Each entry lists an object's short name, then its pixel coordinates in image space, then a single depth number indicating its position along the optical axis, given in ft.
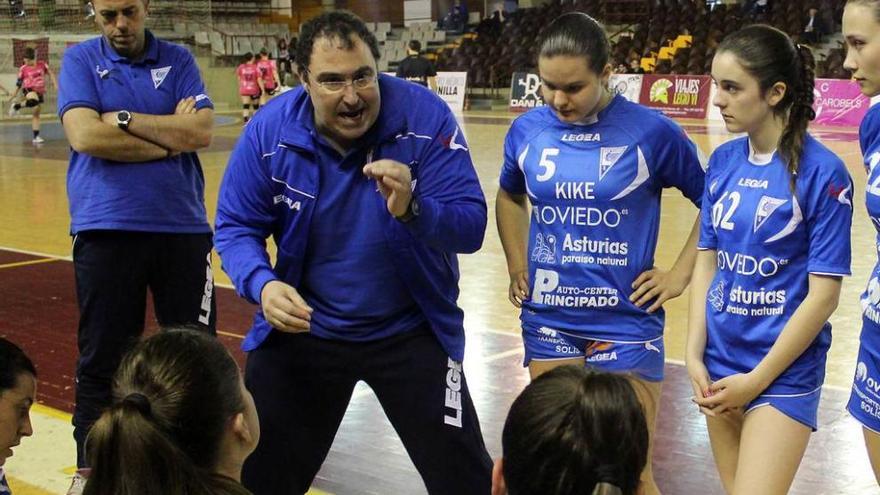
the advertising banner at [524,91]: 88.69
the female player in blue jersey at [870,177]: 9.62
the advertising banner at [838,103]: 67.15
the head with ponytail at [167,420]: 7.14
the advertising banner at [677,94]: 77.15
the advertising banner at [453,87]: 91.66
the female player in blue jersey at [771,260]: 9.67
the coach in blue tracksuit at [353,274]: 10.77
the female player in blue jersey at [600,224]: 11.52
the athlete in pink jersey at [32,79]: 72.03
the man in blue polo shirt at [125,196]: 13.17
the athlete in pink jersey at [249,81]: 88.33
